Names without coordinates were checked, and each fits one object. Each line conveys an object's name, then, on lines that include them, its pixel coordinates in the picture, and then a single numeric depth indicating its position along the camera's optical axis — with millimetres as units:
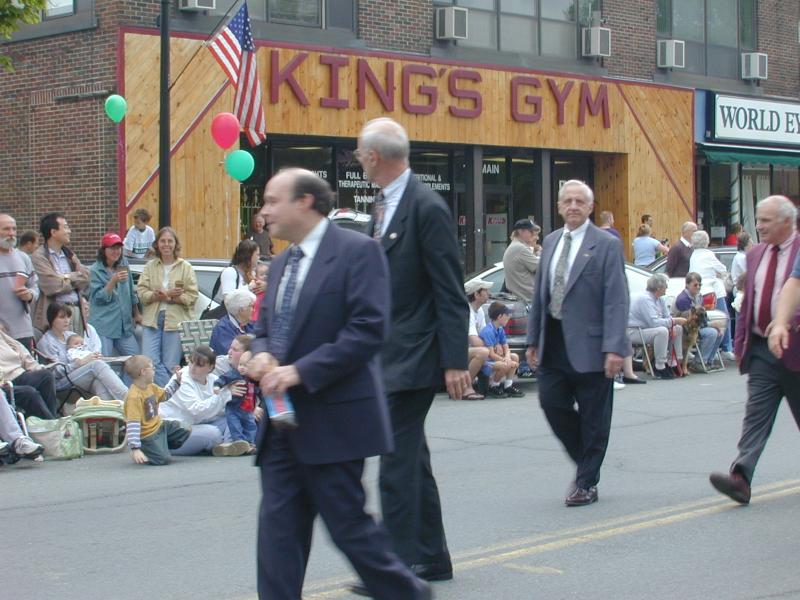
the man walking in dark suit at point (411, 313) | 5793
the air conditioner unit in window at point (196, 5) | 20047
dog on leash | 17141
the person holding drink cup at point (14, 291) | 12102
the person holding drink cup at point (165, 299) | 13586
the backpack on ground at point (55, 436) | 10914
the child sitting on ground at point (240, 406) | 11070
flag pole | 17234
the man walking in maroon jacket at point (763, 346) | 7664
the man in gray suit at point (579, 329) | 7863
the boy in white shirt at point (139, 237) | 17672
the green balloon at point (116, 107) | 17781
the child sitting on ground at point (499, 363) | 14711
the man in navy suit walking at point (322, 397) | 4707
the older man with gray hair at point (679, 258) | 18938
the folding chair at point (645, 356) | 16695
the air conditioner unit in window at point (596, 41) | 26641
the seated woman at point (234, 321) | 11922
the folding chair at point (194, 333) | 12977
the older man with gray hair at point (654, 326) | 16641
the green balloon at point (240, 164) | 18500
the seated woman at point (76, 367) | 12141
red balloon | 18627
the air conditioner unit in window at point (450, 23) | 24094
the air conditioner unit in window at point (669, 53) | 28406
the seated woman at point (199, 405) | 10977
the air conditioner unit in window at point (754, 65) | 30734
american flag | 19000
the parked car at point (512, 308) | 15557
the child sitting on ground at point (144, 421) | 10453
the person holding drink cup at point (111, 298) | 13703
